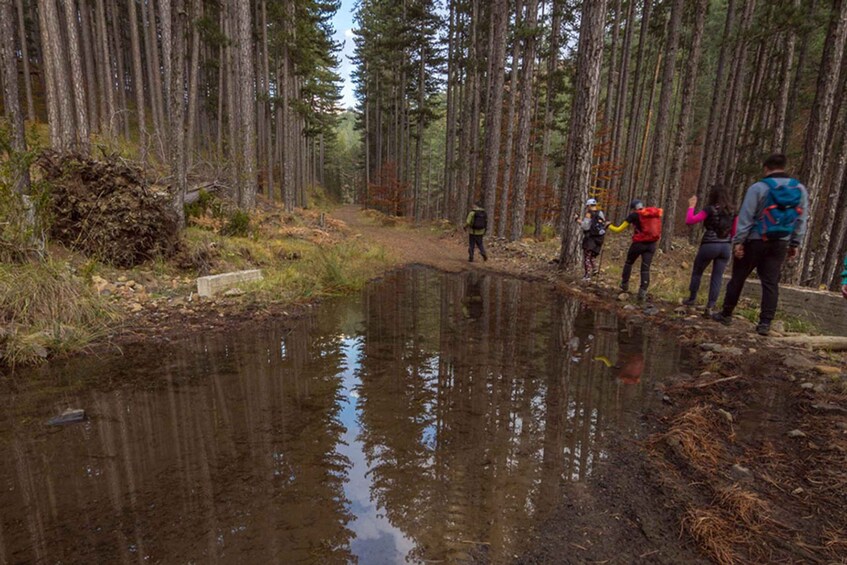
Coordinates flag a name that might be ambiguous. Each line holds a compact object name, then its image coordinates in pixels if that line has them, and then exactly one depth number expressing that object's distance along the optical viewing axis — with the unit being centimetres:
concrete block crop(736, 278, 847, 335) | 683
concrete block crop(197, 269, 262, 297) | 691
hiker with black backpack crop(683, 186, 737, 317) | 655
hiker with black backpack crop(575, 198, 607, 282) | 941
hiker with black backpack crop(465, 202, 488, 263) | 1277
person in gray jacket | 505
